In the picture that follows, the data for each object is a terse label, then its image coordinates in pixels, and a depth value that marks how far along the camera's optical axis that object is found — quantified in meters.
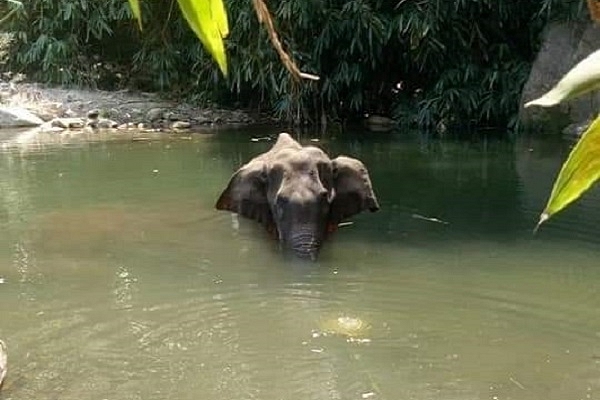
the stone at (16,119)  13.01
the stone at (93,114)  13.44
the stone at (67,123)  12.95
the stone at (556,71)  11.96
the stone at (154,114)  13.55
